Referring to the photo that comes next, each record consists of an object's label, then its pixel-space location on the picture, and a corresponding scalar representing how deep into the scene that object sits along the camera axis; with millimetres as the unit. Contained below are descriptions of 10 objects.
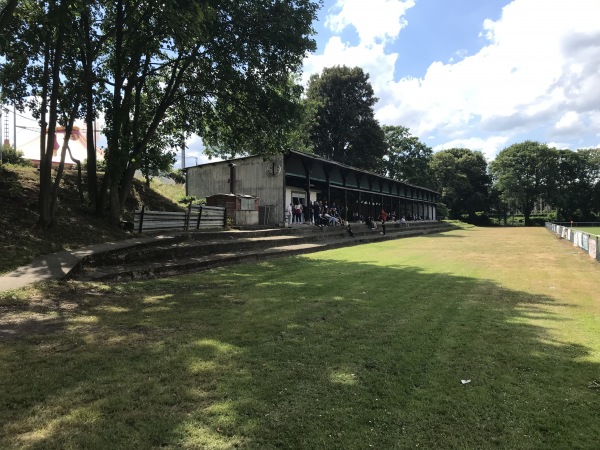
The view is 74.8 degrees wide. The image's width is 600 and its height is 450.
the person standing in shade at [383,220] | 26641
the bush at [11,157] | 19216
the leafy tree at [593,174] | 68312
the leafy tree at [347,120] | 46094
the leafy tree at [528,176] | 65312
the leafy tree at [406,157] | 56219
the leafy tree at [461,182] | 68375
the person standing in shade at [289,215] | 22406
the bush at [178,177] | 36262
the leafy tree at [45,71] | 9844
